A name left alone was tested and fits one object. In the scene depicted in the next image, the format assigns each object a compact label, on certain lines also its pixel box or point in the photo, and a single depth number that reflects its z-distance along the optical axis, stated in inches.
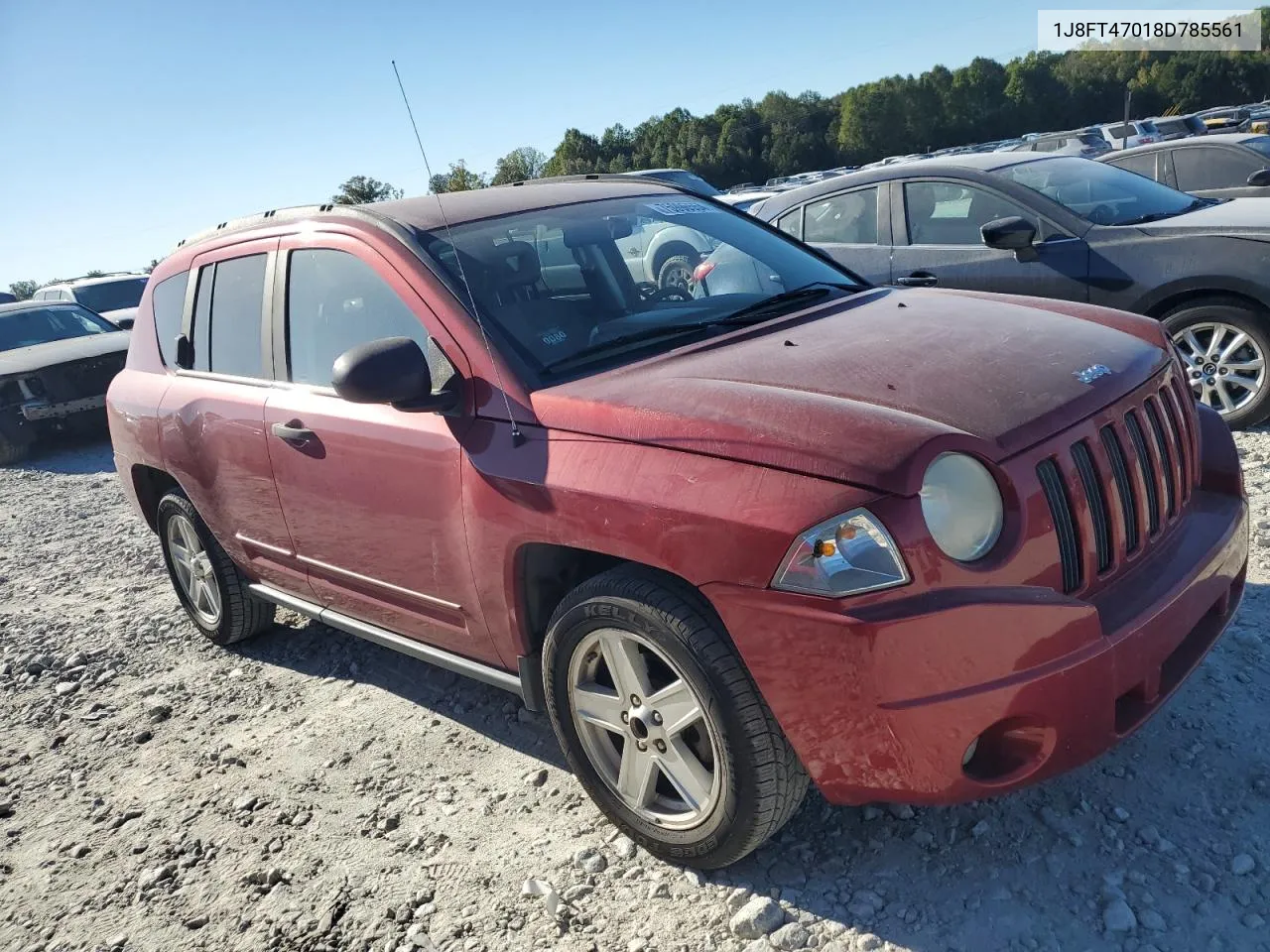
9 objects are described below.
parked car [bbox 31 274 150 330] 639.1
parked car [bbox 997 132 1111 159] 845.8
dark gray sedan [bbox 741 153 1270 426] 213.6
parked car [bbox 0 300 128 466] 396.2
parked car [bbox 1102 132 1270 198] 374.6
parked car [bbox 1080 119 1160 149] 912.3
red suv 85.7
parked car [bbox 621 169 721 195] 640.8
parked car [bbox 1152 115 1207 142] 899.4
